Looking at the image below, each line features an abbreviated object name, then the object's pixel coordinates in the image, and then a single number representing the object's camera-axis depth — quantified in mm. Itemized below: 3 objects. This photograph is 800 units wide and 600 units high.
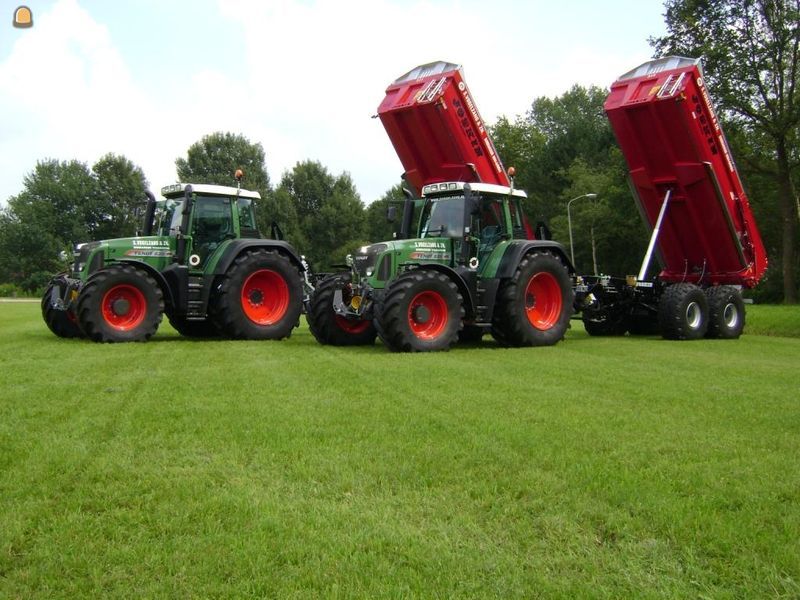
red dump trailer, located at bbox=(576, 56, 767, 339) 12945
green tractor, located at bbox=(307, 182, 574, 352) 10672
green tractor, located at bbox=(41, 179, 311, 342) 11609
